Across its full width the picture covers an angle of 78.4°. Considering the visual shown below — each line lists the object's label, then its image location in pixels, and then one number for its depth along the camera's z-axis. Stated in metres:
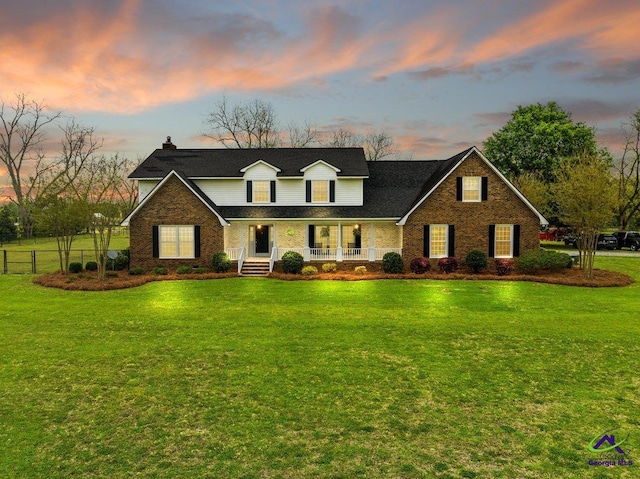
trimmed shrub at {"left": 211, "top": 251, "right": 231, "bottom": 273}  23.61
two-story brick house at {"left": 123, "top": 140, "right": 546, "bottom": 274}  24.62
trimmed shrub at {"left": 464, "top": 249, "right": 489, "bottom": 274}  23.83
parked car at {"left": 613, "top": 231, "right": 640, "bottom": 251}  39.44
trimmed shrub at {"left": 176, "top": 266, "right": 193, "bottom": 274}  23.38
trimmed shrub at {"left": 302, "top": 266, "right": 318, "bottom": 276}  23.69
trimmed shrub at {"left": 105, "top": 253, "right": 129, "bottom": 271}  25.28
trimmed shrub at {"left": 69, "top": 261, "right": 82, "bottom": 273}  23.94
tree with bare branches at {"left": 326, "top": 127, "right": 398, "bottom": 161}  60.94
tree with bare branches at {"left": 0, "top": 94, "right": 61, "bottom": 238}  56.34
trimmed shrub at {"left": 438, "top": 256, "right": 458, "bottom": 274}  24.09
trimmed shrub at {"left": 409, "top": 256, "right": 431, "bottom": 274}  23.86
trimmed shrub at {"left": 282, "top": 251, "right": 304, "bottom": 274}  24.08
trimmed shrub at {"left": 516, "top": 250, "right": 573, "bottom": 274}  23.33
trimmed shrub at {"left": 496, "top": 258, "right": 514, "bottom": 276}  23.23
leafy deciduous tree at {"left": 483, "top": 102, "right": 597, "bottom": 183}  44.00
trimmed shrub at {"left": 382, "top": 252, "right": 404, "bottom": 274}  24.02
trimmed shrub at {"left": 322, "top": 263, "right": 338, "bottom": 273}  24.59
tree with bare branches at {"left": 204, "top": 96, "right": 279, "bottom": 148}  53.53
